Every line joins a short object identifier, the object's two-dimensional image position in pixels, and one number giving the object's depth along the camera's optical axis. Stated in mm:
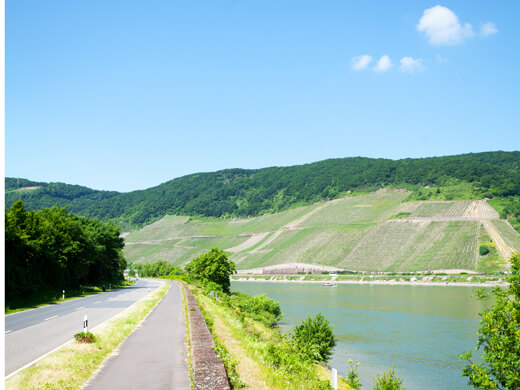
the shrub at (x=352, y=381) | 21750
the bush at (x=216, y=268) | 76875
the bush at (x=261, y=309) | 43697
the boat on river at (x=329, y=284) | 119175
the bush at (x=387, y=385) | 16412
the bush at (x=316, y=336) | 29000
